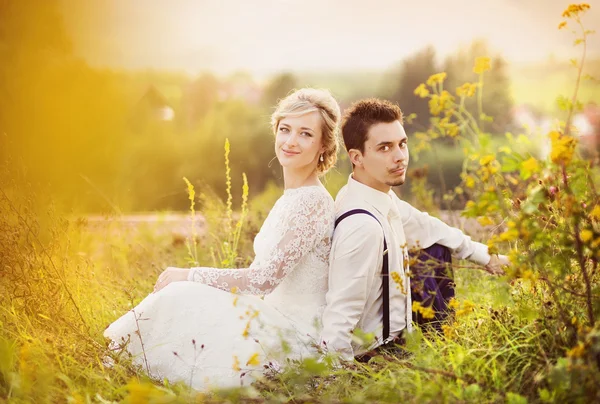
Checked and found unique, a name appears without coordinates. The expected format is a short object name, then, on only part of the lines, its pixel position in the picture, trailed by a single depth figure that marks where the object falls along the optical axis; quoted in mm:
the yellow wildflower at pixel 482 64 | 3486
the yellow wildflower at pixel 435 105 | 3278
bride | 2885
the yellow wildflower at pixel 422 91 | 3710
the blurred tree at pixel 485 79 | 9922
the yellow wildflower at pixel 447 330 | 2640
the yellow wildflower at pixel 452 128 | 3094
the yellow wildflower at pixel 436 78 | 3520
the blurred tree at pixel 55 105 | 8523
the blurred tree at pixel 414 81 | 10531
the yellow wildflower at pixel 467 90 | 3315
